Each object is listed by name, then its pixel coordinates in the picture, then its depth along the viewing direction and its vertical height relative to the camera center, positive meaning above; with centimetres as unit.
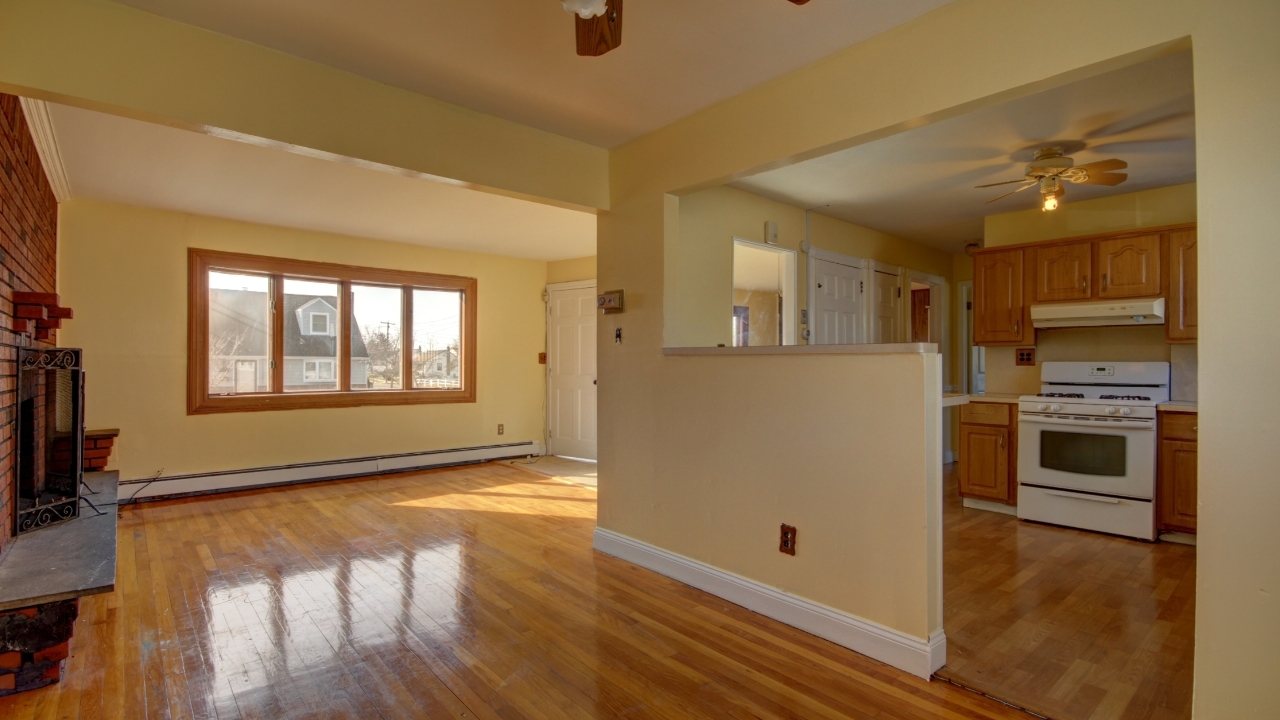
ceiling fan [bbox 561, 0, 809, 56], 161 +94
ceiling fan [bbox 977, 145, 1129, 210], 333 +107
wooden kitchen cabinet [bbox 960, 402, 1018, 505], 446 -71
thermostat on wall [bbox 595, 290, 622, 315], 354 +36
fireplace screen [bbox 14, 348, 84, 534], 281 -43
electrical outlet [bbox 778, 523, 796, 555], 266 -81
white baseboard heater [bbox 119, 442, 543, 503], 485 -104
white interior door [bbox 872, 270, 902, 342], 554 +49
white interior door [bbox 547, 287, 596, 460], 684 -13
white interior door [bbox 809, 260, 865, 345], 489 +48
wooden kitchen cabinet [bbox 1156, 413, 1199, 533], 372 -72
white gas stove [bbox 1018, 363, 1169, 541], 383 -61
